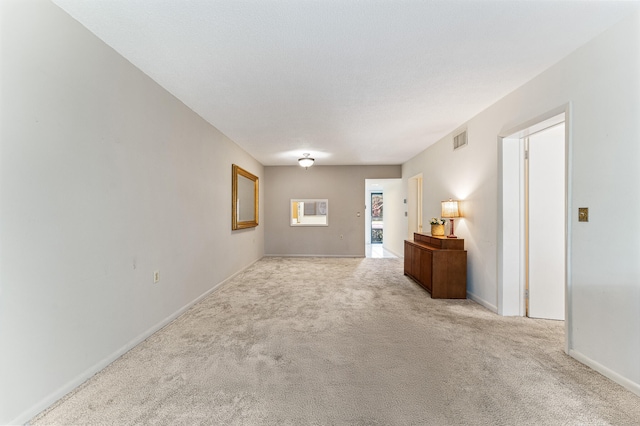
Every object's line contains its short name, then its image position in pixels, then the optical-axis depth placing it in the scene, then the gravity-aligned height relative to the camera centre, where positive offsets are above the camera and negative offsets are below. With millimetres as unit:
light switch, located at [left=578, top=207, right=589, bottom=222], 2136 -4
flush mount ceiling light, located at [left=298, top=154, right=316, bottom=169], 5896 +1145
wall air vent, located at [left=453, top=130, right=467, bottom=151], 3988 +1126
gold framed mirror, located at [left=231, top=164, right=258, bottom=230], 5051 +287
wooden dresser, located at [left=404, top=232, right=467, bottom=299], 3826 -813
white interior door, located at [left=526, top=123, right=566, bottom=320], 3033 -120
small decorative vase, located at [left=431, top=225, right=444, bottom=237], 4298 -272
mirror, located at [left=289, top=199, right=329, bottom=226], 7547 +22
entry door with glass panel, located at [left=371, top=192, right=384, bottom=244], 11617 -177
